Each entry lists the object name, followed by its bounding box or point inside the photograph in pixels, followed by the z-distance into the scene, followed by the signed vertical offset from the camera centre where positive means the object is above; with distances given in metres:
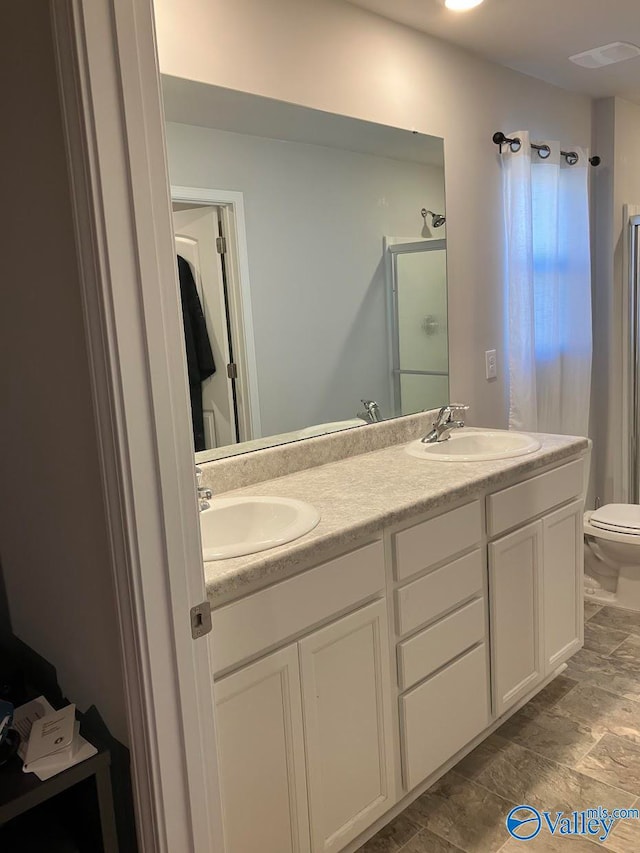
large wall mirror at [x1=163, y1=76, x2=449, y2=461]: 1.95 +0.19
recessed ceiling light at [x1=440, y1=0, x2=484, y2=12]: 2.26 +1.00
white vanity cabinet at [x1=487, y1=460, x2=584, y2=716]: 2.12 -0.87
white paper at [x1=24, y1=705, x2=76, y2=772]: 1.20 -0.69
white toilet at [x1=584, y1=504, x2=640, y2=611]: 3.05 -1.11
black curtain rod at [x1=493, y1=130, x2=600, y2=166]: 2.89 +0.71
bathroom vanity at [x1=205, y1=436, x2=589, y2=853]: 1.44 -0.77
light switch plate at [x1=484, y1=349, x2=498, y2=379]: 2.96 -0.21
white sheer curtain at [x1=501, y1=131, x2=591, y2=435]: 2.94 +0.10
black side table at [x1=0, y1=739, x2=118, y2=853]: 1.11 -0.72
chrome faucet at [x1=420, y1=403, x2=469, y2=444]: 2.51 -0.39
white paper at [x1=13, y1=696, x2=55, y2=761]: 1.27 -0.70
